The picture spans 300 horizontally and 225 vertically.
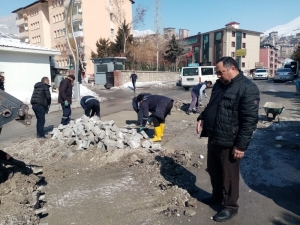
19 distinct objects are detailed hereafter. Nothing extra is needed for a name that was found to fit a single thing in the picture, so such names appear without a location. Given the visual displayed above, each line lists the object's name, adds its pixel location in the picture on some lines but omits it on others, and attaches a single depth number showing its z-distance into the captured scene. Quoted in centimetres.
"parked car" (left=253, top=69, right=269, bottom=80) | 3706
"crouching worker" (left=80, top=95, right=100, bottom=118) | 787
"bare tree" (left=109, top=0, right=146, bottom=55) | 3638
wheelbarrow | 874
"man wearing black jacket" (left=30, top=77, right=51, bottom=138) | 719
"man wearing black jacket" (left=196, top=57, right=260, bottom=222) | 293
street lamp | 1458
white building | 1652
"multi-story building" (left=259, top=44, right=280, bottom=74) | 7950
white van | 2148
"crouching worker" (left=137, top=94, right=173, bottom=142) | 636
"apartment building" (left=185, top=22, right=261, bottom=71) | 6298
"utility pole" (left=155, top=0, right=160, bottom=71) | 4204
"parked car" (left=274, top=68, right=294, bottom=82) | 3007
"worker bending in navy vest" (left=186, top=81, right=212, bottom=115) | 1082
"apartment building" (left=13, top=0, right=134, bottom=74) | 4300
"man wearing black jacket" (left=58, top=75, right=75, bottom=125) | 830
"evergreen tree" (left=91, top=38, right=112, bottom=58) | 3812
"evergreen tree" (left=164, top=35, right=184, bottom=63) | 4406
